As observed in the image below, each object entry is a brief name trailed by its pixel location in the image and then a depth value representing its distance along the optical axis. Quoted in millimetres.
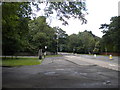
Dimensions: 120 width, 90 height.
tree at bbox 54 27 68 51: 41522
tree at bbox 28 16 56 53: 25789
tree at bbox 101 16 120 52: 27468
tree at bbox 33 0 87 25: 4713
